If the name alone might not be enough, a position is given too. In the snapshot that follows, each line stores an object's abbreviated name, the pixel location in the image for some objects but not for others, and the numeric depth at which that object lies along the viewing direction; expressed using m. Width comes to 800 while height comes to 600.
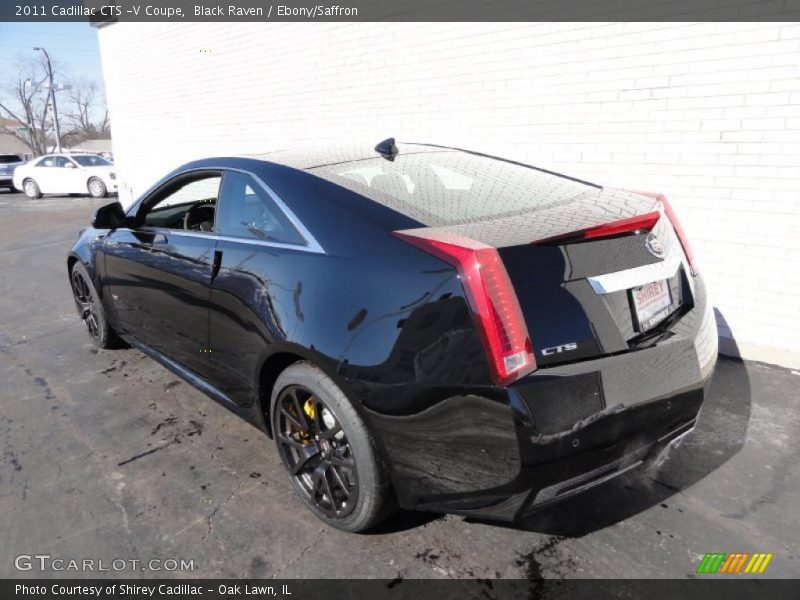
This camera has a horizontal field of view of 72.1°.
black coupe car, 1.77
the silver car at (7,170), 22.08
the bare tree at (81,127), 73.81
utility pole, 32.47
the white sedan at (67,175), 17.80
